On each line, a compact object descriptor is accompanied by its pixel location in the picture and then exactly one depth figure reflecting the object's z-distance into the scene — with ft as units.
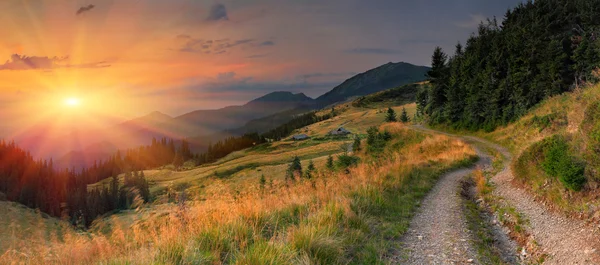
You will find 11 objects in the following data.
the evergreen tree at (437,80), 200.99
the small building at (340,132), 414.96
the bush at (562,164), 32.65
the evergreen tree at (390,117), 297.94
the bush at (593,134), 31.86
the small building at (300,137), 455.63
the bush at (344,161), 119.03
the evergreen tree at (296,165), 184.61
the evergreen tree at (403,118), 286.23
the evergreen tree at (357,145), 195.35
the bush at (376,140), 173.46
